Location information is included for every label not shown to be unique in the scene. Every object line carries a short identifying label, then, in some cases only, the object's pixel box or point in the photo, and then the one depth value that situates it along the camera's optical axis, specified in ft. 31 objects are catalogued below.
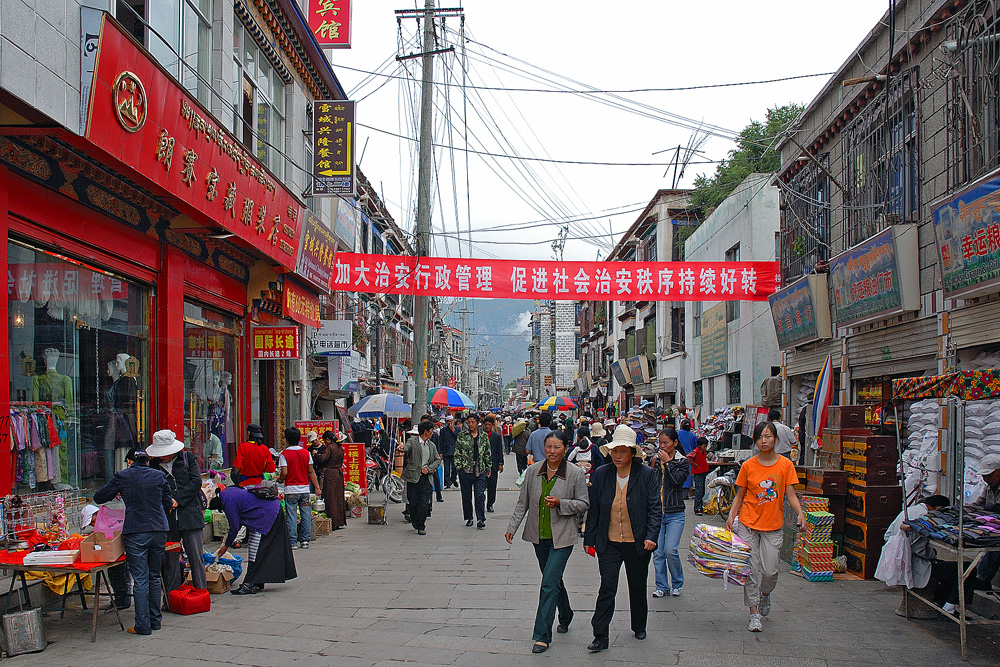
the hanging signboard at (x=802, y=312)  50.60
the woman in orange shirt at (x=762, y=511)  22.84
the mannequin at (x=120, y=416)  33.50
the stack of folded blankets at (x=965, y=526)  20.77
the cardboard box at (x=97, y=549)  22.48
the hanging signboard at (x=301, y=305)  54.97
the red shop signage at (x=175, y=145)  25.08
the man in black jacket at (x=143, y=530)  22.70
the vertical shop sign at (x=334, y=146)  51.98
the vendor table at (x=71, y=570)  21.69
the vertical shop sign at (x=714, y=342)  77.61
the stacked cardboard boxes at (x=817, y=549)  29.09
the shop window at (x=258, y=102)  44.42
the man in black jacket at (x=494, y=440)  57.00
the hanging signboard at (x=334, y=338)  64.45
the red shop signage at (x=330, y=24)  60.49
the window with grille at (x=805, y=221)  52.37
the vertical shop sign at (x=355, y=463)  53.26
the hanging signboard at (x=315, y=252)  52.03
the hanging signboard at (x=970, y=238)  29.04
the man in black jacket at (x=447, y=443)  60.90
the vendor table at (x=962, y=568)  19.90
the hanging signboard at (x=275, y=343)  52.01
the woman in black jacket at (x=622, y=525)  20.77
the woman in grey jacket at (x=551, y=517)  20.92
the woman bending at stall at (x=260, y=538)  28.17
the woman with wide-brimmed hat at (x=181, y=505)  25.20
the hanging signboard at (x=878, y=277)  38.50
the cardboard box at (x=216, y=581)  27.91
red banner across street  56.70
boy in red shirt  46.70
